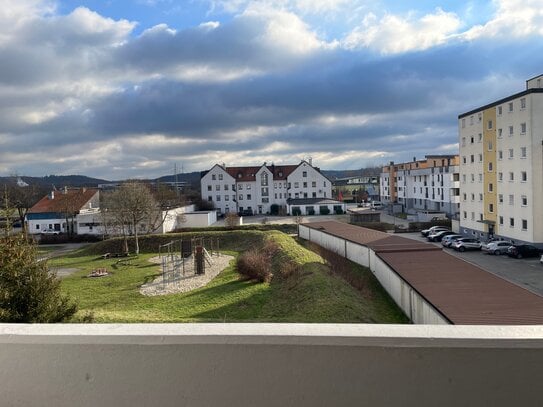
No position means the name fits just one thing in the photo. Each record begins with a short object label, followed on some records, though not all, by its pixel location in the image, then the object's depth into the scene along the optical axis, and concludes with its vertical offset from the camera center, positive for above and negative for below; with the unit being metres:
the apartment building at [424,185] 57.00 -0.71
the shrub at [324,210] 67.69 -4.11
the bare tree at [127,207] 39.03 -1.28
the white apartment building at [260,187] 74.06 +0.01
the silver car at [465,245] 35.21 -5.65
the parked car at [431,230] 42.92 -5.26
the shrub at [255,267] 21.34 -4.15
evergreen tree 8.06 -1.75
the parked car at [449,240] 37.09 -5.46
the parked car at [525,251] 30.84 -5.61
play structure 25.22 -5.11
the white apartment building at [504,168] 32.03 +0.77
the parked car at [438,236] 41.38 -5.59
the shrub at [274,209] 73.38 -3.87
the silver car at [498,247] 32.91 -5.59
